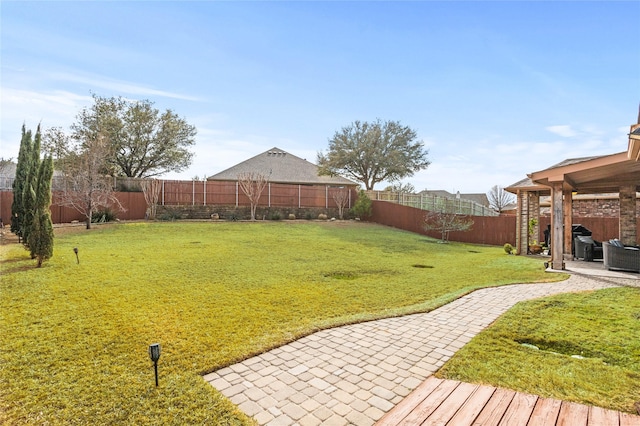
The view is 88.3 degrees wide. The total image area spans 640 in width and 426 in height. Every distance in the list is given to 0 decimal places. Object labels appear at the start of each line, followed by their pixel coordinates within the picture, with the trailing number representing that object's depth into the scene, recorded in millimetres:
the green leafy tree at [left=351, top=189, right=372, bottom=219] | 19344
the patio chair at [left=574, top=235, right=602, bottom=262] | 9945
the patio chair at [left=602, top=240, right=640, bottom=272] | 7801
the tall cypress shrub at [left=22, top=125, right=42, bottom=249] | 7051
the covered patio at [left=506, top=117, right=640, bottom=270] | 6771
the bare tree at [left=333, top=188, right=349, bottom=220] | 19656
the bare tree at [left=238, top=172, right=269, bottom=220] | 17719
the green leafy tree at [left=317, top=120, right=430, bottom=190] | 26641
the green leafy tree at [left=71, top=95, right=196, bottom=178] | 20953
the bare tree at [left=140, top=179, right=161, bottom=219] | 16984
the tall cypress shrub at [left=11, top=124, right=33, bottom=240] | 10875
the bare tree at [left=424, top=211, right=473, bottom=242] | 14875
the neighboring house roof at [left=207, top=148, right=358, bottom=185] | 26078
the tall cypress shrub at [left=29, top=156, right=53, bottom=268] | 6336
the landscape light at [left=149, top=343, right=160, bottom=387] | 2479
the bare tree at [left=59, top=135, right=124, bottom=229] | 13203
